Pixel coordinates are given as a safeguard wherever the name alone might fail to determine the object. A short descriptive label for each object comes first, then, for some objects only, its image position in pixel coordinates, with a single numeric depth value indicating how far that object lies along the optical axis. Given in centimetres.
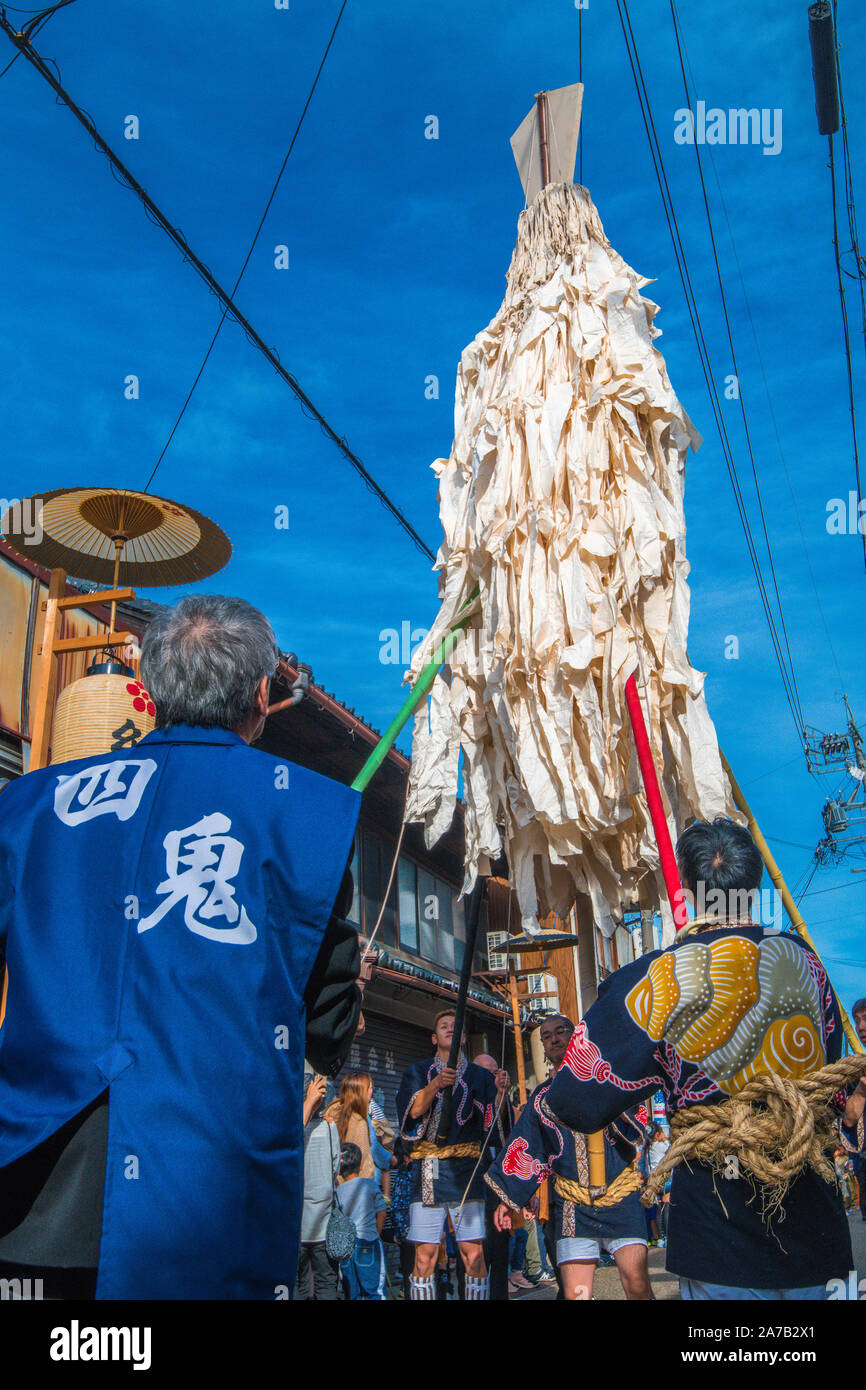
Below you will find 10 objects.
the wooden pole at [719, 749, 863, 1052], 296
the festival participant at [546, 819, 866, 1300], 218
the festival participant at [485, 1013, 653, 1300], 472
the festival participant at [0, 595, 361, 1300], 141
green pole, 272
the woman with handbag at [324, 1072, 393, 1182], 720
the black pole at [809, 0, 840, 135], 607
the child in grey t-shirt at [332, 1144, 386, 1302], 679
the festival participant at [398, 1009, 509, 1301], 573
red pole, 249
